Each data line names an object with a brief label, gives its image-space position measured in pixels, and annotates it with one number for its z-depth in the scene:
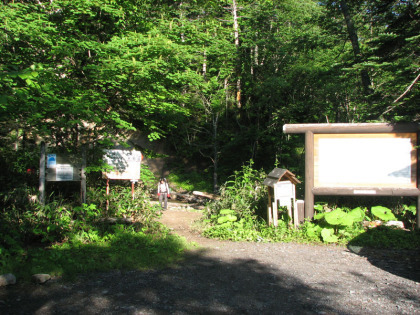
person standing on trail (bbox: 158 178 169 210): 12.43
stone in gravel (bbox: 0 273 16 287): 4.46
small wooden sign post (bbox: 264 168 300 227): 7.45
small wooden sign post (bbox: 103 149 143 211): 8.60
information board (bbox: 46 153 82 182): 7.61
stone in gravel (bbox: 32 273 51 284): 4.58
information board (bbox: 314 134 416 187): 7.79
